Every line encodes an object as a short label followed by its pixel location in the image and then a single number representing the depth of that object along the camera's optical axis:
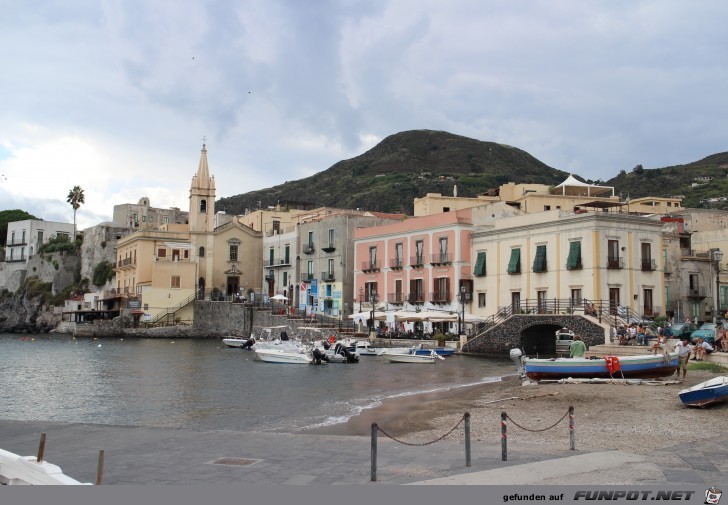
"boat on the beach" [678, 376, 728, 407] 19.23
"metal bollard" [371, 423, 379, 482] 11.30
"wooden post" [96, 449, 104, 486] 9.45
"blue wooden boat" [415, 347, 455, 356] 45.00
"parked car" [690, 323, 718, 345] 38.09
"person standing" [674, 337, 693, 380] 27.06
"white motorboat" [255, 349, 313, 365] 44.27
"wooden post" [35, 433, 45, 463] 8.65
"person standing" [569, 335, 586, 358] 31.11
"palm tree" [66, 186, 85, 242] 111.12
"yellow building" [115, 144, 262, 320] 78.06
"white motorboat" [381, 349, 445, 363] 43.97
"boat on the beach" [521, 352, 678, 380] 27.92
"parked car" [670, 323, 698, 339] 42.09
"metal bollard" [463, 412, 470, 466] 12.18
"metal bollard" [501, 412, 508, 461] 12.28
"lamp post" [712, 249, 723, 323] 53.12
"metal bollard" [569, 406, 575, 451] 13.51
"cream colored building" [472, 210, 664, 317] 46.47
